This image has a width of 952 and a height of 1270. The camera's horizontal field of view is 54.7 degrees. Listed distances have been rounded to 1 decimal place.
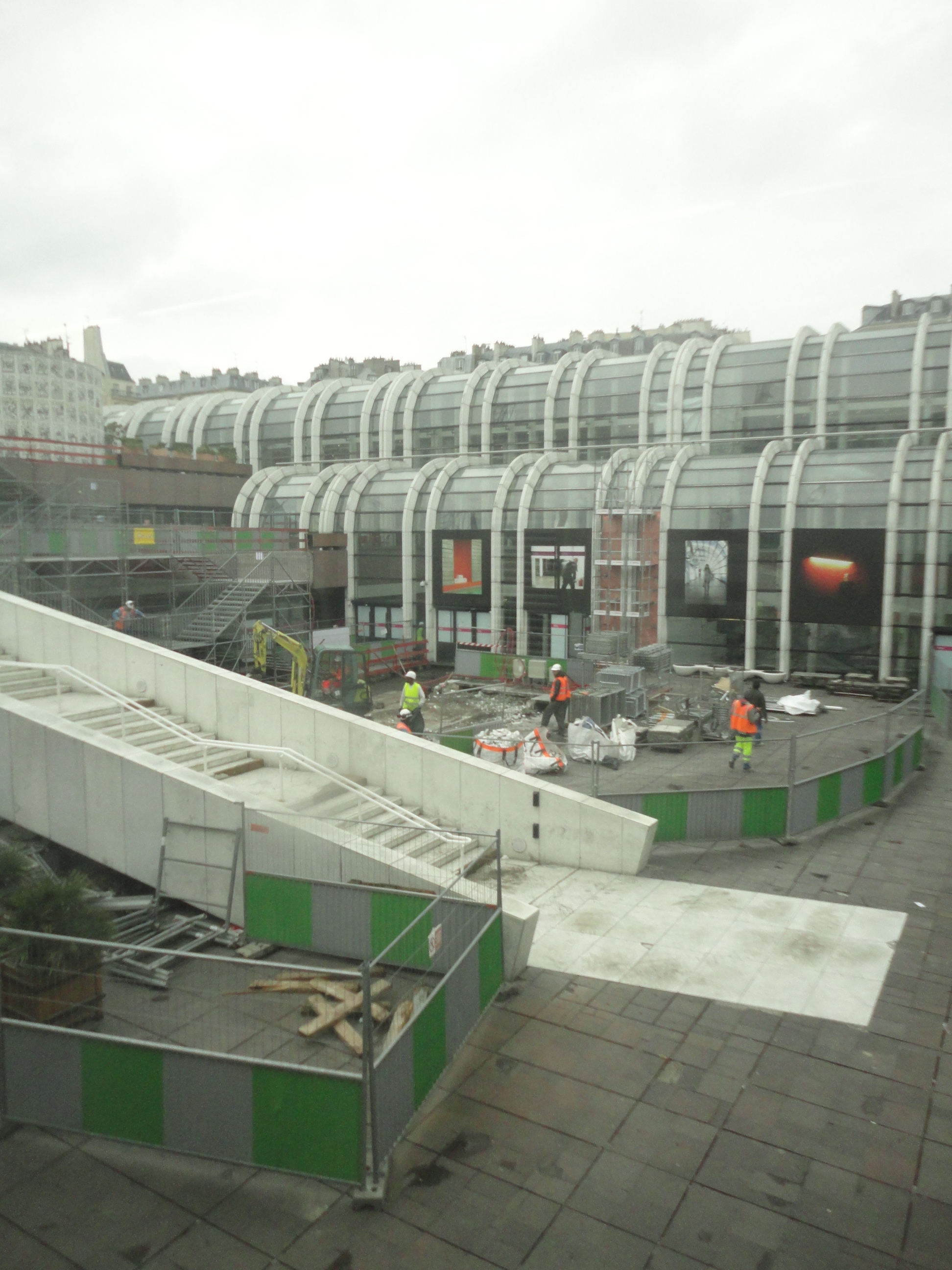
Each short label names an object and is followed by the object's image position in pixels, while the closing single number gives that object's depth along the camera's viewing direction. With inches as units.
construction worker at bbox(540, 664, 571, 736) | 821.9
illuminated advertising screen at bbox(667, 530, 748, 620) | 1300.4
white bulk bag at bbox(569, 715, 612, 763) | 754.2
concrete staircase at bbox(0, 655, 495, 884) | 474.6
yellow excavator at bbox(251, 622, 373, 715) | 1082.7
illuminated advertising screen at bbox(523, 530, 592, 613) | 1397.1
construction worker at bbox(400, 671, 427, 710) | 753.0
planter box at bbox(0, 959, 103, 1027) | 331.6
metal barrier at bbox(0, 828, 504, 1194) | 260.1
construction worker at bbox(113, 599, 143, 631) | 995.3
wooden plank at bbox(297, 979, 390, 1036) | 343.0
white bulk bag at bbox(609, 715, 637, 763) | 762.3
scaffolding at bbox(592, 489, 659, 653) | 1320.1
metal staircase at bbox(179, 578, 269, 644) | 1138.0
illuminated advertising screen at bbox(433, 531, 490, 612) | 1492.4
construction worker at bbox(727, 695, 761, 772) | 701.3
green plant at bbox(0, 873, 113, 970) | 336.2
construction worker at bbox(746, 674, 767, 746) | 754.8
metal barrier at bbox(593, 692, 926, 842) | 567.8
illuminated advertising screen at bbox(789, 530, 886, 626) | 1205.7
